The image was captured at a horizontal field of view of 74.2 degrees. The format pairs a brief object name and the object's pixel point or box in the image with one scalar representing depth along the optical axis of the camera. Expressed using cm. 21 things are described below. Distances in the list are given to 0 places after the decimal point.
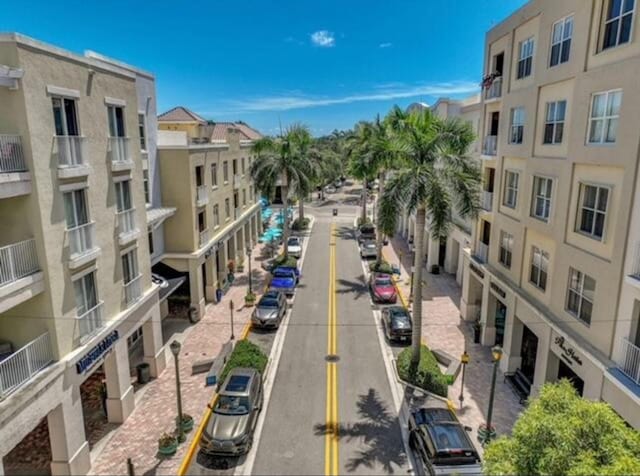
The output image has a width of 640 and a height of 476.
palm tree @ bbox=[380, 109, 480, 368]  1723
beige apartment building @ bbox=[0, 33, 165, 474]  1131
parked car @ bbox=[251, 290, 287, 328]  2486
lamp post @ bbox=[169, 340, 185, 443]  1489
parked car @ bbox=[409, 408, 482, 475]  1277
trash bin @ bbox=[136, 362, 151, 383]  1933
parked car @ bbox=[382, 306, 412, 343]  2311
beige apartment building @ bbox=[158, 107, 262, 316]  2548
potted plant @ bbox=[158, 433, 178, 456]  1454
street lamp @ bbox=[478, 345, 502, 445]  1477
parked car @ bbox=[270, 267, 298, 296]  3073
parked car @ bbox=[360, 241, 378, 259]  4062
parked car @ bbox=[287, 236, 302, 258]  4106
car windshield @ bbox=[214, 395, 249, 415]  1514
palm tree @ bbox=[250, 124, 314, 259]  3416
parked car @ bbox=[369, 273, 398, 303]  2903
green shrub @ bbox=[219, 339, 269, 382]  1888
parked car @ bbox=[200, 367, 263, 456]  1412
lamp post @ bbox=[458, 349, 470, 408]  1692
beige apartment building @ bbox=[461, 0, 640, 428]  1238
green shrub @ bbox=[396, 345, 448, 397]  1822
